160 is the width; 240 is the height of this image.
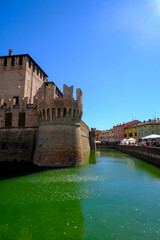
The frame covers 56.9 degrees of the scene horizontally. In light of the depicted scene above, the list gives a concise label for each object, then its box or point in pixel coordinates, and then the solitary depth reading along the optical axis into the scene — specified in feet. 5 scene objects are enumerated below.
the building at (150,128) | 172.04
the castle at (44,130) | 55.26
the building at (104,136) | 298.97
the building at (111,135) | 276.04
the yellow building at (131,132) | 196.96
